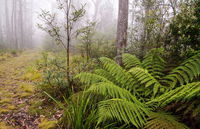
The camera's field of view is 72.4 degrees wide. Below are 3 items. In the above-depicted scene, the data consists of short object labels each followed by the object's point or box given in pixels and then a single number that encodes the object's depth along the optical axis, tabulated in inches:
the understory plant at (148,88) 55.3
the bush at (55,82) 126.7
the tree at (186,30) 99.9
